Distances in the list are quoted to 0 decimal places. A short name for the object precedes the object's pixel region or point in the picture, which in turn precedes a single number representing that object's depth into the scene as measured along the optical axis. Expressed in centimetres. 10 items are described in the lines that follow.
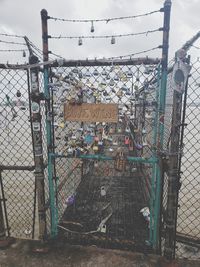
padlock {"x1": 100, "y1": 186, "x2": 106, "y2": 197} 426
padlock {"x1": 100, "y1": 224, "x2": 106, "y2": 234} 306
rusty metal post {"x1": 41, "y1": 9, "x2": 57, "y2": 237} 220
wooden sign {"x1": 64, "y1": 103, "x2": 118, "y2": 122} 221
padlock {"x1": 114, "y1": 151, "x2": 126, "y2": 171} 228
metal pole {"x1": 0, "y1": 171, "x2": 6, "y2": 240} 251
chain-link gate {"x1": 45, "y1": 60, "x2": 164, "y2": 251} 225
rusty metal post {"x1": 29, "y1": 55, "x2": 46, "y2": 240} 223
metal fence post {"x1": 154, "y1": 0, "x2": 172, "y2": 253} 201
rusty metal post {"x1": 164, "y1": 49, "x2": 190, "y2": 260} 187
